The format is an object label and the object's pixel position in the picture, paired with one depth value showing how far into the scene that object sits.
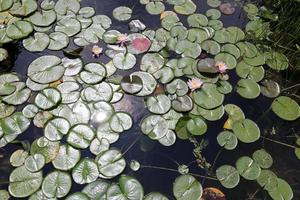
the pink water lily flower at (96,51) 2.47
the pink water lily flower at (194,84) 2.33
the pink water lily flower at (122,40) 2.53
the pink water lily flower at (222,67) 2.43
